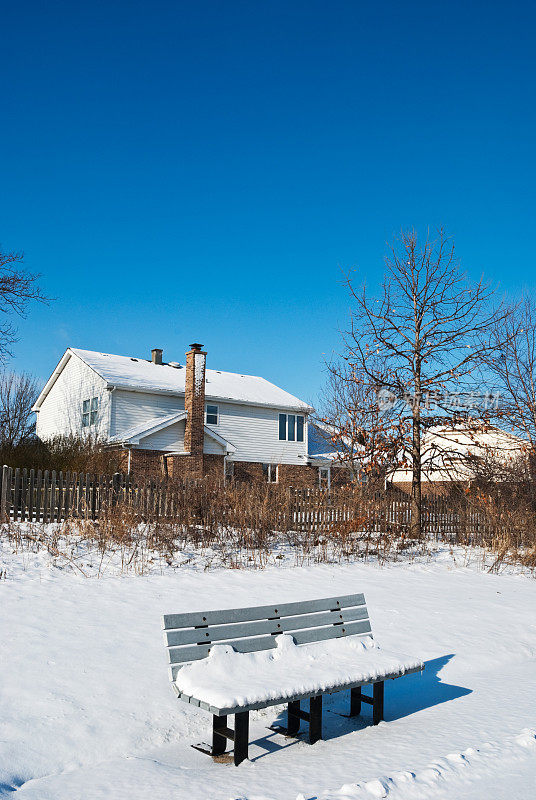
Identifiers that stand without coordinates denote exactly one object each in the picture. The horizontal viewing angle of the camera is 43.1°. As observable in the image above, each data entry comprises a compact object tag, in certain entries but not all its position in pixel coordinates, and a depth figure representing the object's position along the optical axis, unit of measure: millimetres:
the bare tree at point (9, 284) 23031
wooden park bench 4578
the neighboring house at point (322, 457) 36531
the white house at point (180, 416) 31156
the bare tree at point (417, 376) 16062
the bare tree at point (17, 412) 33250
